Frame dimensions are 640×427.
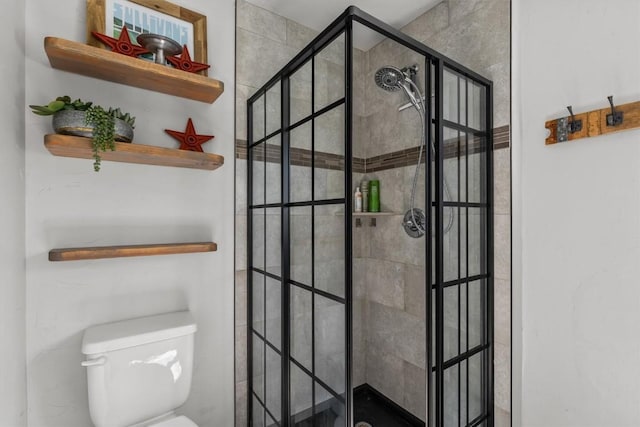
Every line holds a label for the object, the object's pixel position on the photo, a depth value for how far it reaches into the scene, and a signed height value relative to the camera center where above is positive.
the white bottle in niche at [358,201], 2.00 +0.09
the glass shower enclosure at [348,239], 1.15 -0.11
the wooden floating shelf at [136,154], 1.10 +0.25
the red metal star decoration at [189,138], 1.48 +0.37
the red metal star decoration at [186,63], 1.39 +0.69
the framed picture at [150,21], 1.33 +0.89
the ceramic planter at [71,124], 1.12 +0.33
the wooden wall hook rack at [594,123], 1.09 +0.34
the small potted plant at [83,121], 1.12 +0.34
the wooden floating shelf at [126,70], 1.13 +0.59
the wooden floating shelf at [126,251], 1.18 -0.14
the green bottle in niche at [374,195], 2.00 +0.13
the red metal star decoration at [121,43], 1.24 +0.70
